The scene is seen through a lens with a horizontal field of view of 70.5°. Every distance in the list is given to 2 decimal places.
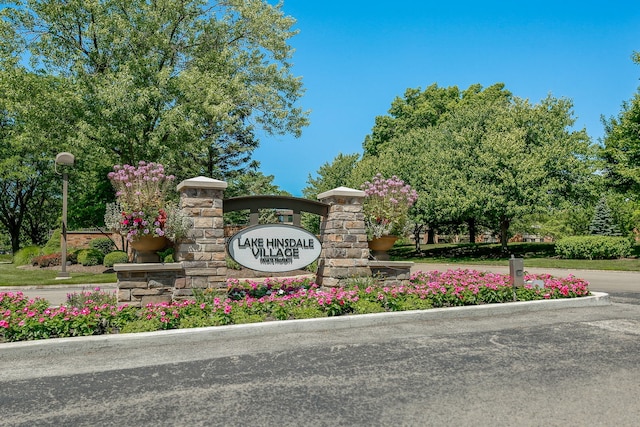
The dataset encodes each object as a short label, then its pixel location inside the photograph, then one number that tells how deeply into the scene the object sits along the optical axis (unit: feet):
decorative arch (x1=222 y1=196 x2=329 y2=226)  29.96
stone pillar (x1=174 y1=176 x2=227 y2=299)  27.43
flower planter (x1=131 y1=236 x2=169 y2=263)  26.73
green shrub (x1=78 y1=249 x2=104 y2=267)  71.00
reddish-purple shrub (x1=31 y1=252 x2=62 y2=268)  73.00
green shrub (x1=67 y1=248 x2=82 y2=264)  73.62
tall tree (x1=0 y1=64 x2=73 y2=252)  65.87
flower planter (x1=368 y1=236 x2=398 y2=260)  33.99
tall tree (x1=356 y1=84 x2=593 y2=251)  88.94
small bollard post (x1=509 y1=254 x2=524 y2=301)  30.42
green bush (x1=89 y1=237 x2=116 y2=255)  81.94
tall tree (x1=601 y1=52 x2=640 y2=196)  87.35
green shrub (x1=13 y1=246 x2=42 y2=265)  82.84
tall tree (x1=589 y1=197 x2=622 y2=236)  131.54
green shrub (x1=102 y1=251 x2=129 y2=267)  65.87
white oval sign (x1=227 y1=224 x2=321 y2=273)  29.71
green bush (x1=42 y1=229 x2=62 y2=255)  80.37
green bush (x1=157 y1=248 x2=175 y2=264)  59.72
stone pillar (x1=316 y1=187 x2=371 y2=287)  31.68
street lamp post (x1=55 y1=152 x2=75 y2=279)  56.18
